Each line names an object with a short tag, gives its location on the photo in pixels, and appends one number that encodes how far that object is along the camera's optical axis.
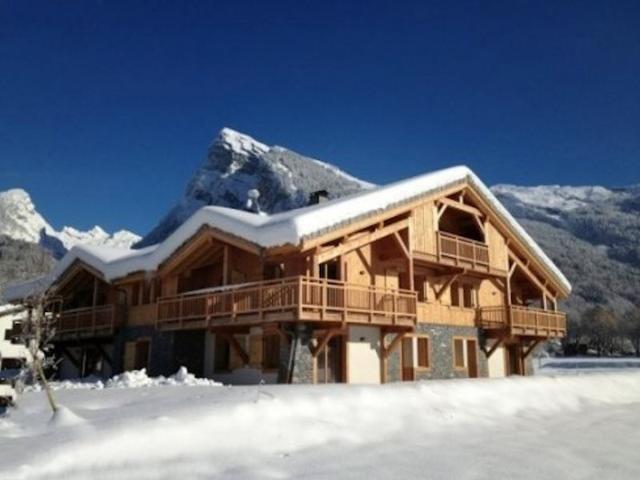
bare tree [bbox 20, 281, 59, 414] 12.28
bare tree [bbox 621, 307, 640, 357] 89.94
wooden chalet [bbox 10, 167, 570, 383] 17.42
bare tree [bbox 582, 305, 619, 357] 91.19
